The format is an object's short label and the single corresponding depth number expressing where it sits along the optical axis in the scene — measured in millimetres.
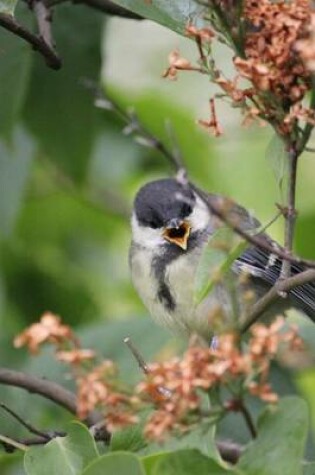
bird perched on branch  8148
